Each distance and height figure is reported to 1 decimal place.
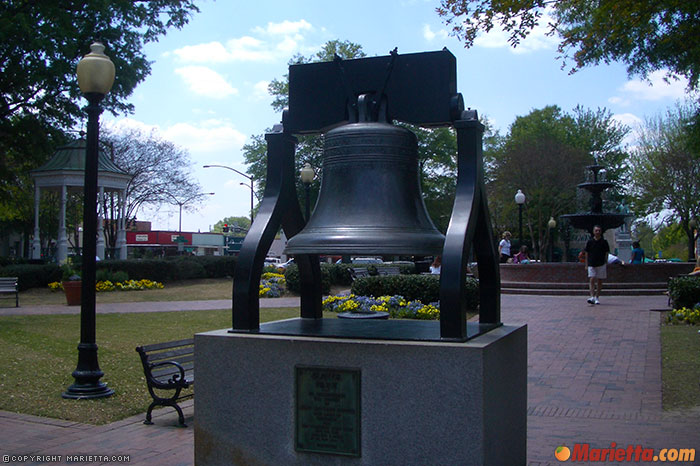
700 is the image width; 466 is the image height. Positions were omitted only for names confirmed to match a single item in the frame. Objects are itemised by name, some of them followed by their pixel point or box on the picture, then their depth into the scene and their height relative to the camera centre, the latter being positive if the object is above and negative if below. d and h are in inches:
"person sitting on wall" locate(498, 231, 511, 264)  1000.9 +4.4
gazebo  1039.6 +110.9
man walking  634.8 -4.6
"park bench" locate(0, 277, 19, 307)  742.5 -37.8
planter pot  733.9 -45.6
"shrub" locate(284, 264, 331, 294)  848.9 -37.5
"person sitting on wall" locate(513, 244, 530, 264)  1168.1 -11.1
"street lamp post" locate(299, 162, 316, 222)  840.0 +90.8
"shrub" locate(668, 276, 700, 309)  557.9 -34.3
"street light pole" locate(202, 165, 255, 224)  1687.5 +156.8
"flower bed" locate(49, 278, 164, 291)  895.7 -48.6
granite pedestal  144.3 -33.2
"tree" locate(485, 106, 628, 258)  1838.1 +223.1
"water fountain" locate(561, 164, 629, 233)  955.3 +48.1
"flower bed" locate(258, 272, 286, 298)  851.4 -46.6
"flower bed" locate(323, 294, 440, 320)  569.6 -49.9
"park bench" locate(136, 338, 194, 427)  257.6 -49.4
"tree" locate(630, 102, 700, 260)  1669.5 +178.5
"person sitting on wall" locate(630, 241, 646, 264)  949.2 -6.9
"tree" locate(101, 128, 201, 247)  1672.0 +181.9
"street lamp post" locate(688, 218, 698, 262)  1661.5 +36.0
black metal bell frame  165.5 +18.2
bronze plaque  153.9 -36.4
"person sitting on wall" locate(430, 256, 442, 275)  694.0 -18.2
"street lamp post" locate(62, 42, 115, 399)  306.0 +15.2
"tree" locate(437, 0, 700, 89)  379.2 +137.2
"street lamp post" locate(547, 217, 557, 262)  1744.2 +53.4
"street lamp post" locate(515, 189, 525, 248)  1129.9 +85.5
